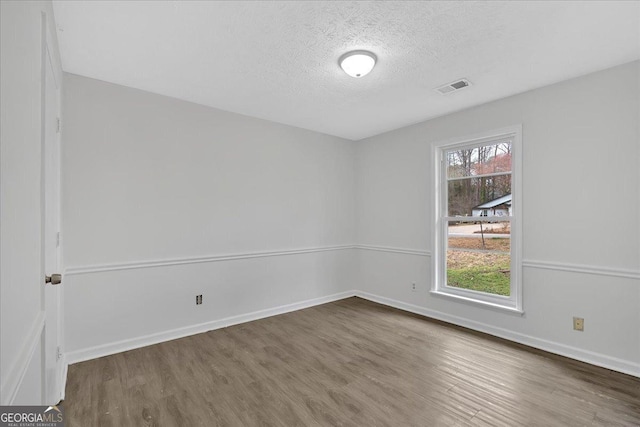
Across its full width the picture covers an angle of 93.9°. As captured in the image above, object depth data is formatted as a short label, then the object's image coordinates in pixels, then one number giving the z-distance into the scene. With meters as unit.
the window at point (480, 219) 3.22
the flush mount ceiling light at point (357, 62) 2.31
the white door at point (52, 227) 1.75
